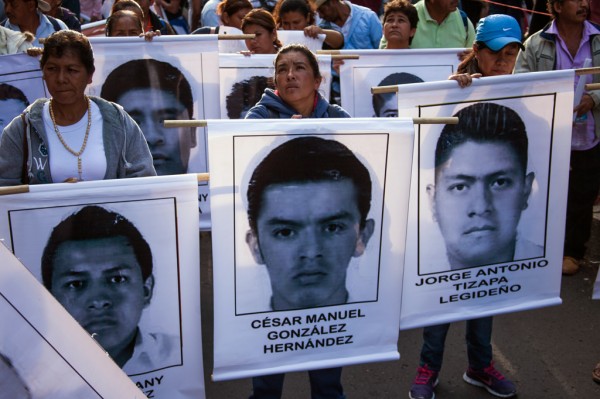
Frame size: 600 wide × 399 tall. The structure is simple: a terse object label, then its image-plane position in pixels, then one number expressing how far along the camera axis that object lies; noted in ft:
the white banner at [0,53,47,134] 16.80
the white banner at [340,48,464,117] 19.06
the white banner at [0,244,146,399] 7.55
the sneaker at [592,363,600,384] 14.44
